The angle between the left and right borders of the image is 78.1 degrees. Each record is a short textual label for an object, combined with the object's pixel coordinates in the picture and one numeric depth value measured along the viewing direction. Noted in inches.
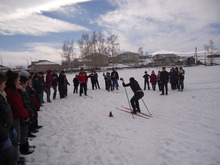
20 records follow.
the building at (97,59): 2001.7
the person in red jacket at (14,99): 113.0
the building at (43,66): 2605.8
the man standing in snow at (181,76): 451.2
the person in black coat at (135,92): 257.4
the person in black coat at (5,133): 81.2
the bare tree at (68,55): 2205.8
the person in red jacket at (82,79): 436.1
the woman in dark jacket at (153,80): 506.3
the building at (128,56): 3115.7
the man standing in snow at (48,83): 374.6
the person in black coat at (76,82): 496.9
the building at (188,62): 1871.3
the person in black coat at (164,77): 409.7
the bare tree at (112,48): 2107.5
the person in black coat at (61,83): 408.7
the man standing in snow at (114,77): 528.2
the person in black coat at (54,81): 401.7
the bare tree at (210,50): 2284.9
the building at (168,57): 2982.3
